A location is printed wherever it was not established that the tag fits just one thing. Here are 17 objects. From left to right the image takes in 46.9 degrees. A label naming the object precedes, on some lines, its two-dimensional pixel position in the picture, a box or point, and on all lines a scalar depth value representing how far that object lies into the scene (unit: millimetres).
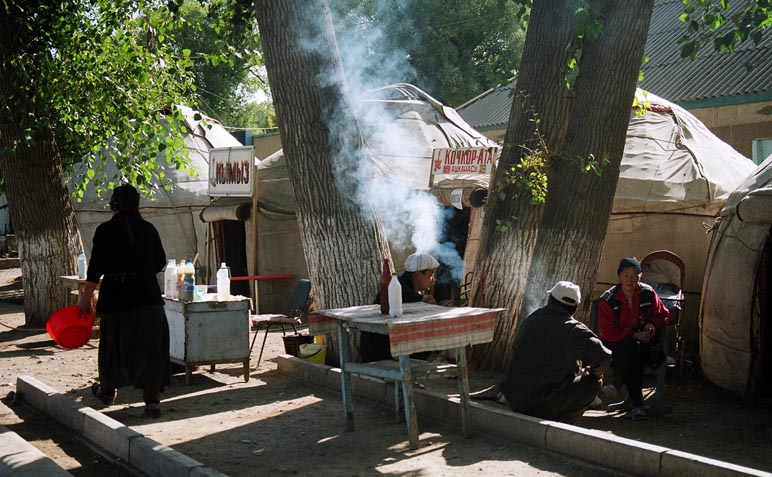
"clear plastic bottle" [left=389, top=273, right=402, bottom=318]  5594
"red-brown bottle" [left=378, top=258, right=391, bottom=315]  5754
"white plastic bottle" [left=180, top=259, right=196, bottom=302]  7852
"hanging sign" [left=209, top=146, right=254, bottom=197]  13742
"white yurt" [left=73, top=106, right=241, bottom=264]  15922
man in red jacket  6492
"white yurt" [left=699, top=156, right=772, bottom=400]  6934
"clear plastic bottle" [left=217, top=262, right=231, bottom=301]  8125
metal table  7766
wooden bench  5676
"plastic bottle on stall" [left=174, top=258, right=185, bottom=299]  7980
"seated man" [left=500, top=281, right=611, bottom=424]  5637
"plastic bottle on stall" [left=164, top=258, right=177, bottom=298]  8242
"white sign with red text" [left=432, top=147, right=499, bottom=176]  11836
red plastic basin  8570
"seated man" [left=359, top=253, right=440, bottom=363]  6668
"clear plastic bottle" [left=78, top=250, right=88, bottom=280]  10773
